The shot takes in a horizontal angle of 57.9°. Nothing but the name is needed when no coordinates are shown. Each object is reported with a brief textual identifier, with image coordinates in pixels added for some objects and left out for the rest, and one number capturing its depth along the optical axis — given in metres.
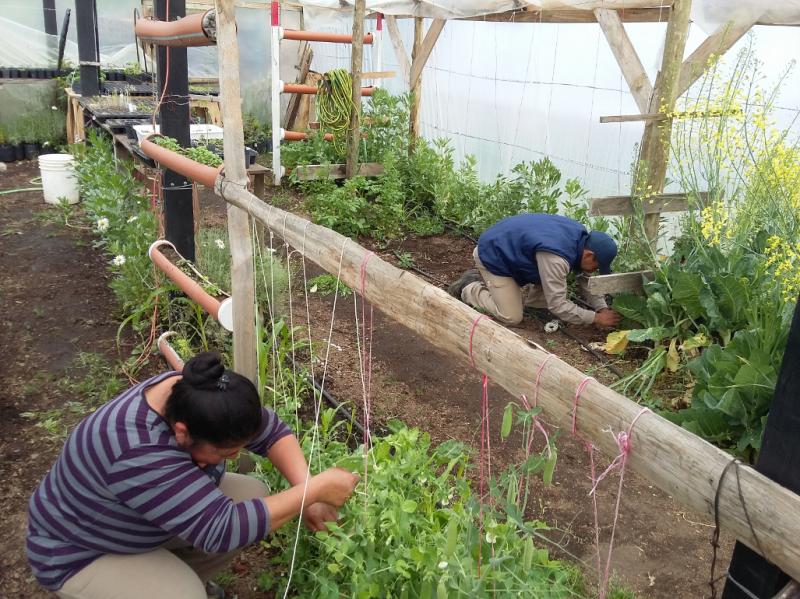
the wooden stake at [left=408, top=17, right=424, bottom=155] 8.53
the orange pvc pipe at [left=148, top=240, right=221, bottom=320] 3.45
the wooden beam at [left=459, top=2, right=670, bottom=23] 5.69
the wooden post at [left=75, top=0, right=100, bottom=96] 9.34
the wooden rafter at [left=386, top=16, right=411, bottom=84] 8.88
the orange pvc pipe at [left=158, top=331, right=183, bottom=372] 3.84
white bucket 7.80
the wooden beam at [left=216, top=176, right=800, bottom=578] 1.31
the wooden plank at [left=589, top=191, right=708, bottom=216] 5.14
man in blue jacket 5.08
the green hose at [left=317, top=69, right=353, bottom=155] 7.93
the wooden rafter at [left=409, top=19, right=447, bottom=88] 8.04
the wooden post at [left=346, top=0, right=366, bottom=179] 7.51
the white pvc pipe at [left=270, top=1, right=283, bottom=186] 7.94
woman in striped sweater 1.96
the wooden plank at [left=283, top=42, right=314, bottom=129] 11.17
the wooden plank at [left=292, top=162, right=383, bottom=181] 8.07
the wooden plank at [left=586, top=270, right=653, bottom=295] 4.96
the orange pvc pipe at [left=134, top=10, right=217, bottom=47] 3.47
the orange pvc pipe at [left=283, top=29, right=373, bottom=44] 8.05
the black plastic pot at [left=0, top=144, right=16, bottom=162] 10.20
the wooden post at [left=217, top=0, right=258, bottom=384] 2.92
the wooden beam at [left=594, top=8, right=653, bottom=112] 5.29
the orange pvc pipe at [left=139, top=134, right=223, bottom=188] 3.36
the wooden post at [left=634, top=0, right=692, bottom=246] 4.90
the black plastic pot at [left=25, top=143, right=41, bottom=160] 10.48
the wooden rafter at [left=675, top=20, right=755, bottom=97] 4.80
